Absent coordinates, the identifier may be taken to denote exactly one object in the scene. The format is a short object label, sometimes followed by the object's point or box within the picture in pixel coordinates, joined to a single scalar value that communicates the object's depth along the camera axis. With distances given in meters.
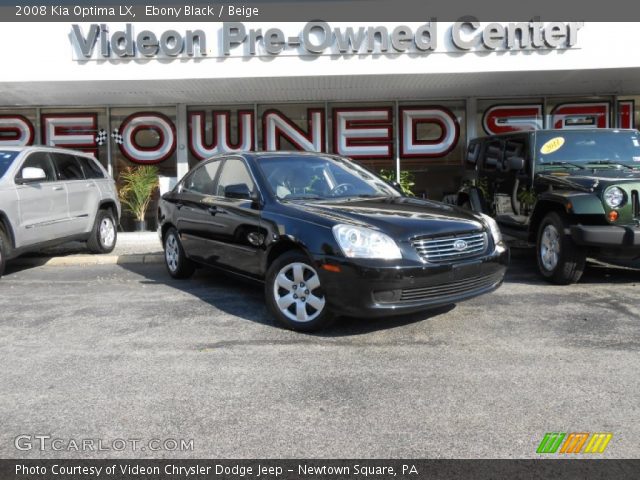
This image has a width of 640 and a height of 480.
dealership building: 10.49
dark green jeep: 5.84
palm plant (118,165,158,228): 12.66
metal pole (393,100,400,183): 13.30
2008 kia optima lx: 4.26
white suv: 7.35
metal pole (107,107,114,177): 13.38
